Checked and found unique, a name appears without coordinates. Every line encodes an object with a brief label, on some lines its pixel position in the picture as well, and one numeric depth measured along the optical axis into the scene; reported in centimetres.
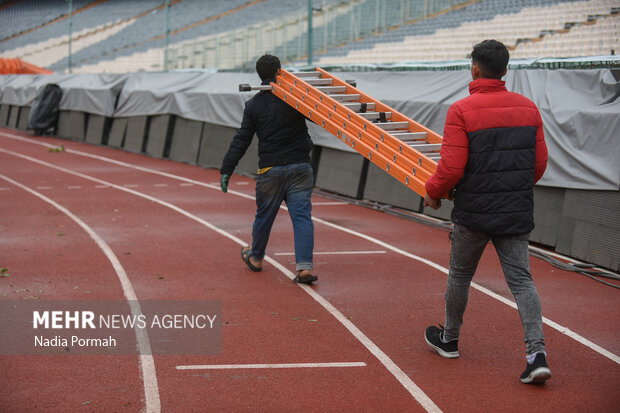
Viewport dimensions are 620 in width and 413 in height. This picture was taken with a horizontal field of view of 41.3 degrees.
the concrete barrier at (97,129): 2505
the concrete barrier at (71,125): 2641
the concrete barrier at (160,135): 2156
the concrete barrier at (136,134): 2272
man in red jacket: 544
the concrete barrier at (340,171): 1455
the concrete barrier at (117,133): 2394
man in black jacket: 845
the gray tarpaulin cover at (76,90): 2448
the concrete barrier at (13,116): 3147
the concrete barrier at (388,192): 1313
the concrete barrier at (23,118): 3056
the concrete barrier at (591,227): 918
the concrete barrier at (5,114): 3262
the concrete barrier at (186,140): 2025
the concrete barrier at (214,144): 1898
